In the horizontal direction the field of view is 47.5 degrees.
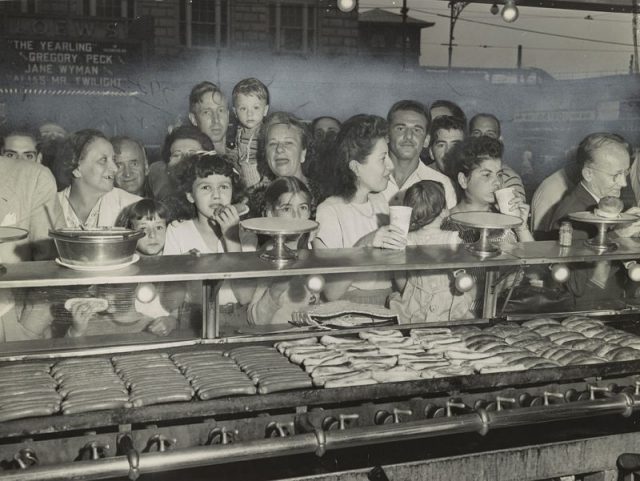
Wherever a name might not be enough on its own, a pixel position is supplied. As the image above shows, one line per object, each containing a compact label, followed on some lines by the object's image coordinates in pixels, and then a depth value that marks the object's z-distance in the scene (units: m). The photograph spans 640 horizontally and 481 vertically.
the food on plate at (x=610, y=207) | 5.36
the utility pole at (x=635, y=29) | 7.05
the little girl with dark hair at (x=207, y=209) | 5.53
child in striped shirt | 5.73
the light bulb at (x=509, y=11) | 5.50
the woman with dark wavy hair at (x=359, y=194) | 5.92
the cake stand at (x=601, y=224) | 5.29
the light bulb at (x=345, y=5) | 5.46
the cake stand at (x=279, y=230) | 4.38
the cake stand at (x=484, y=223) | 4.86
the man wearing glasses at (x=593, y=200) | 6.60
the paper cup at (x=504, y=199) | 5.53
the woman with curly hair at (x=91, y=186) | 5.32
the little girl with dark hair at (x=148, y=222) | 5.35
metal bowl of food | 4.05
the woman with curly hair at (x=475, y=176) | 6.07
